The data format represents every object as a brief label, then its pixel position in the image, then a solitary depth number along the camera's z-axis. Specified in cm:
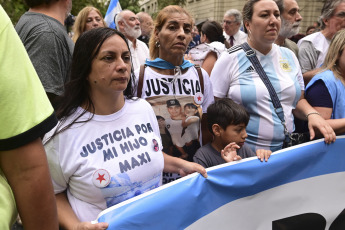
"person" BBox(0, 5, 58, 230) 85
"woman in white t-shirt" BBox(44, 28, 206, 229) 155
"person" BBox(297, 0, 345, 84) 356
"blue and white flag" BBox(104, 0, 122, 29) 579
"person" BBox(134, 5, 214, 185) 229
